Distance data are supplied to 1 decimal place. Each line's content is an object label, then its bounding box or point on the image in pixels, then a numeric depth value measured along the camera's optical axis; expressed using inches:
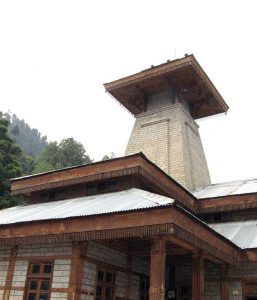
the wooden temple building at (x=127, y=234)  420.8
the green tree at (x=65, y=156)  2632.9
